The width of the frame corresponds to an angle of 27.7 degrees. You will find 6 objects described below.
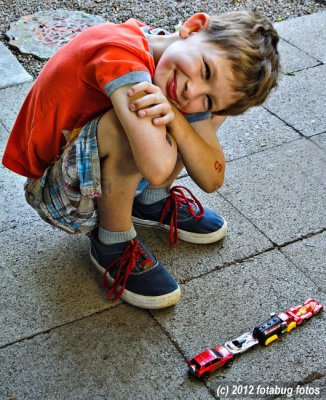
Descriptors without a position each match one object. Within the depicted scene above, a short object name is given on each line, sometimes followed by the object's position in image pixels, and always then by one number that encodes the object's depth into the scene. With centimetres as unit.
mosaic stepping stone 392
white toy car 207
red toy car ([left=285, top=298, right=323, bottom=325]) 219
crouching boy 199
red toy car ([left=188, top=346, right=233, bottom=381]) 198
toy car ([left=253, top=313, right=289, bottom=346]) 210
